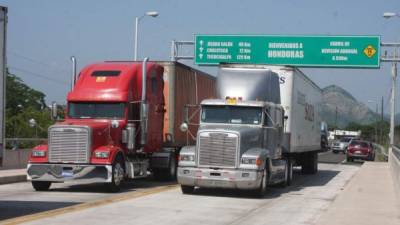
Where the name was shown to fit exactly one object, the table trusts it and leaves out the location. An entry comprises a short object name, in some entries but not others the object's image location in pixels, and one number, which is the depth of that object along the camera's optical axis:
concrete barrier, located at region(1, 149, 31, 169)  27.33
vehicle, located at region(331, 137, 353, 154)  73.06
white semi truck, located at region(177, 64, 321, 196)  17.81
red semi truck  18.38
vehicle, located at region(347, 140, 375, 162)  50.53
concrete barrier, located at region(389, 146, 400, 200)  20.26
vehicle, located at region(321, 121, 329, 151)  34.44
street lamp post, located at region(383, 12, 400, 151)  49.69
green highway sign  38.53
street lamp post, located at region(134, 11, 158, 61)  37.78
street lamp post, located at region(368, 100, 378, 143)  121.39
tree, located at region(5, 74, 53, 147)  40.50
